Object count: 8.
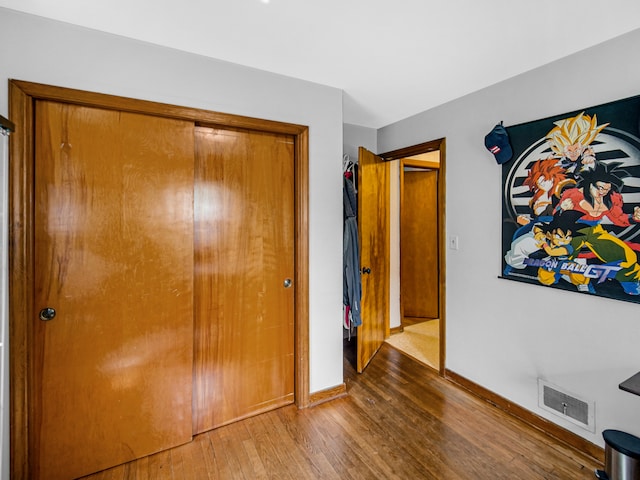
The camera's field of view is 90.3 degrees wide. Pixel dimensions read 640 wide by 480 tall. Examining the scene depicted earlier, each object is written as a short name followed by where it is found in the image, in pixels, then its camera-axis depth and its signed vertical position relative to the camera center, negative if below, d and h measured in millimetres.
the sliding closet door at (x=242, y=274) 2049 -229
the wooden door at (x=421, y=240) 4398 +5
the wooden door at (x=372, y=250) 2789 -87
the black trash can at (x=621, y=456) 1476 -1027
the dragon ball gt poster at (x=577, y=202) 1682 +226
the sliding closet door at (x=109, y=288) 1637 -261
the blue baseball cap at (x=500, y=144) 2201 +673
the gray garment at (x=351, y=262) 2641 -182
